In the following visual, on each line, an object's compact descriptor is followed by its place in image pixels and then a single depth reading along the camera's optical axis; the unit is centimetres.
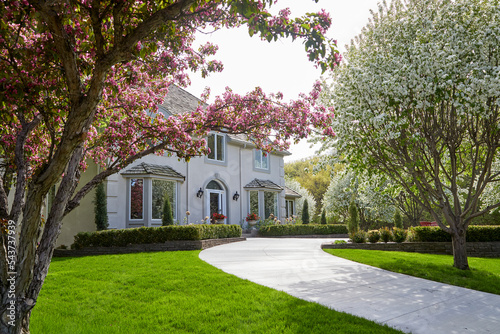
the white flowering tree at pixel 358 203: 2325
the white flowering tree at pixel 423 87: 760
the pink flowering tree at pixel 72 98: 337
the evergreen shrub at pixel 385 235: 1370
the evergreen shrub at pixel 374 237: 1369
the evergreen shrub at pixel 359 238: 1383
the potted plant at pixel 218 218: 1884
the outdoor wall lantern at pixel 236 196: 2130
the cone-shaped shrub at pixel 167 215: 1596
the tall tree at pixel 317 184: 4797
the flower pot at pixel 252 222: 2147
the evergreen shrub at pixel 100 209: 1502
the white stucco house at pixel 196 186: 1636
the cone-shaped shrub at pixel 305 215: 2630
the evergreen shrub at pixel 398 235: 1375
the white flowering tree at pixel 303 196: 3750
